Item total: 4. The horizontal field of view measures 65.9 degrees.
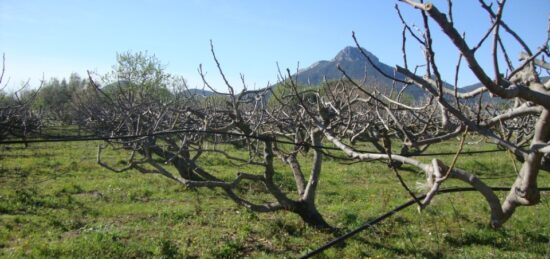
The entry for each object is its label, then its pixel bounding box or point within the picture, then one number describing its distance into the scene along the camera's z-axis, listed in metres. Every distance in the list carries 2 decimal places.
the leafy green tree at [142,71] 44.82
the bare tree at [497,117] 1.67
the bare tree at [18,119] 7.42
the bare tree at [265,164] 6.67
